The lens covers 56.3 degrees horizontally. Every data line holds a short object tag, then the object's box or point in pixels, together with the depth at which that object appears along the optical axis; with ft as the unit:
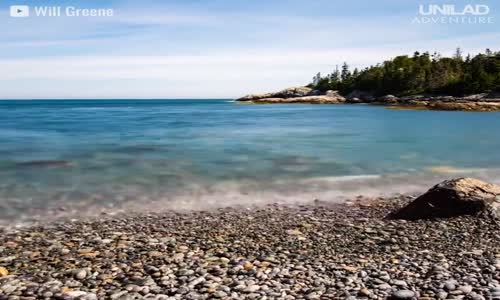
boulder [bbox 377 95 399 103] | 415.54
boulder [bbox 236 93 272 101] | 612.20
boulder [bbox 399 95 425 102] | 398.62
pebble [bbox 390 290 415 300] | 23.11
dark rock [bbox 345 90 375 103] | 485.07
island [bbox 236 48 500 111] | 359.46
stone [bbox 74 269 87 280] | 26.32
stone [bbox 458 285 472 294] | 23.45
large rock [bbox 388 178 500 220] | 38.50
